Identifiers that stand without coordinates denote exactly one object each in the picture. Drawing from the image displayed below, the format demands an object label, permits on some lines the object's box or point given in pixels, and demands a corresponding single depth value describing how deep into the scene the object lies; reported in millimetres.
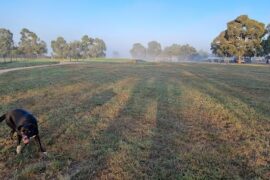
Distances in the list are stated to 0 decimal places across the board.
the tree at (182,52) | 153738
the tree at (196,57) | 154625
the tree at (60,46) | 97438
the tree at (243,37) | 55812
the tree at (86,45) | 103688
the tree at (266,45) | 56878
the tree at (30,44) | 82625
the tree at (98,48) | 118312
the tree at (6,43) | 71750
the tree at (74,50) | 94688
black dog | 4250
